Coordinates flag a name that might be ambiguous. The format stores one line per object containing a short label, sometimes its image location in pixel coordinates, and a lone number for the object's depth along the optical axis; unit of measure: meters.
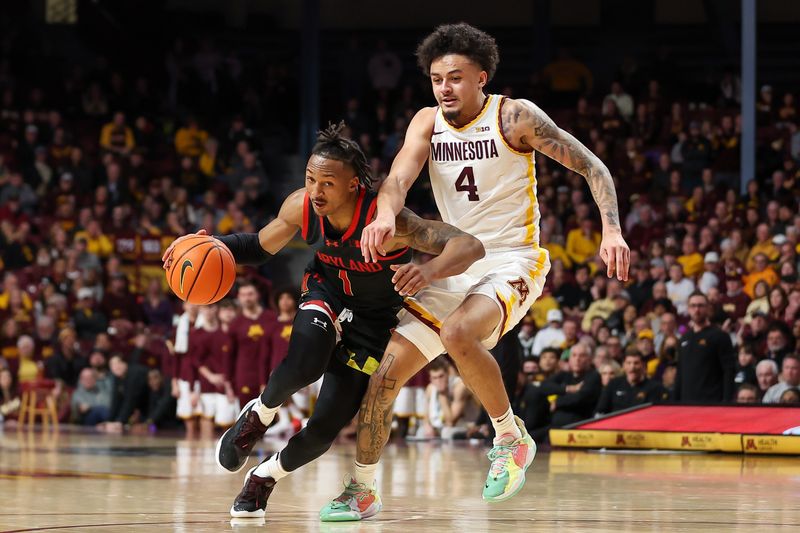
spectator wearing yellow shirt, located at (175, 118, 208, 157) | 21.27
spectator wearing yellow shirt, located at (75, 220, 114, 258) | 18.89
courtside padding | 10.81
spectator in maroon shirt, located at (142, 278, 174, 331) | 18.16
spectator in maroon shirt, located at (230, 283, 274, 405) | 15.19
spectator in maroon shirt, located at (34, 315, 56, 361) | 17.59
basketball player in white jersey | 6.07
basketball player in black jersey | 6.04
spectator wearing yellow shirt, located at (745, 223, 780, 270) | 14.43
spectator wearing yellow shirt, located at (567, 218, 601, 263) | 16.30
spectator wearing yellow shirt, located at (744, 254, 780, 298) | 13.97
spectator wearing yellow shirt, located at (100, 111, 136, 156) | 21.11
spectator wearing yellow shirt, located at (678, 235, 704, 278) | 14.98
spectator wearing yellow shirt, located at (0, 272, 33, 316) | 17.78
